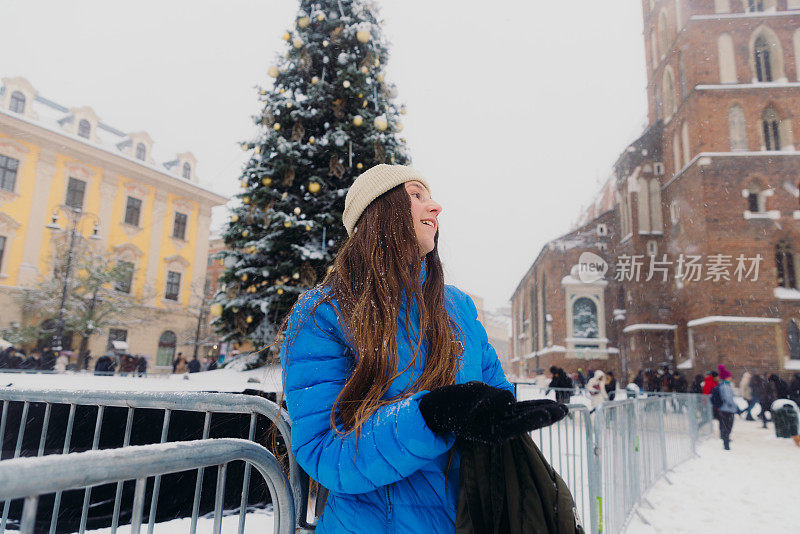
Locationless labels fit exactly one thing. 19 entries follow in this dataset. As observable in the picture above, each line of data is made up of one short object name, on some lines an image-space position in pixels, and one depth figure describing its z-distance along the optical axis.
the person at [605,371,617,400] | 15.46
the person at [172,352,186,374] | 23.44
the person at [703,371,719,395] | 14.01
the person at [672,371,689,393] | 21.92
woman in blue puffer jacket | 1.15
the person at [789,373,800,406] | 15.56
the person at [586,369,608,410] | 19.21
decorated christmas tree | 7.27
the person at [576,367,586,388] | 28.98
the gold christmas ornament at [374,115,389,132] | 7.45
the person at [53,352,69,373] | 17.80
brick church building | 24.95
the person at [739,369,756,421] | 16.91
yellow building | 26.50
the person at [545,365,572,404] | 14.85
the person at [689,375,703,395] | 17.74
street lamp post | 19.62
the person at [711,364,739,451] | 10.70
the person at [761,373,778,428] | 15.05
